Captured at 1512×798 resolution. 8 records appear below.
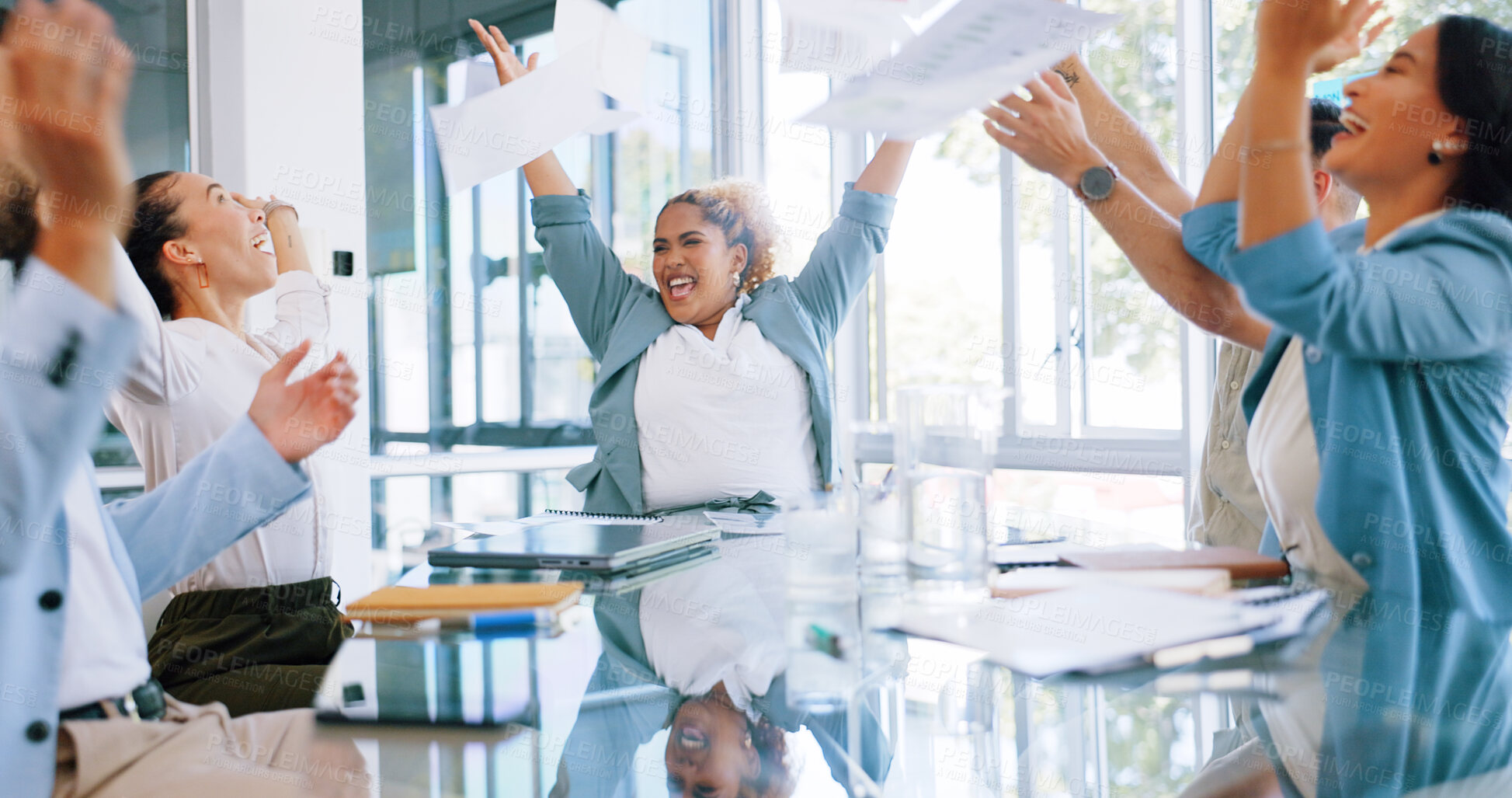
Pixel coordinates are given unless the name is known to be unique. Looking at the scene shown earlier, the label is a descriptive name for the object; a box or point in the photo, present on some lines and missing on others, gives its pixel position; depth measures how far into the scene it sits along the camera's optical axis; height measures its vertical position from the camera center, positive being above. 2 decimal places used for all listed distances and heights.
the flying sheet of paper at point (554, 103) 1.53 +0.49
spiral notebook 1.58 -0.20
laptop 1.18 -0.19
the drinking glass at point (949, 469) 0.96 -0.08
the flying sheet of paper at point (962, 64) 0.97 +0.33
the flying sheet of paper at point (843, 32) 1.23 +0.46
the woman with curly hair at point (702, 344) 2.22 +0.12
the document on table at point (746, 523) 1.58 -0.21
